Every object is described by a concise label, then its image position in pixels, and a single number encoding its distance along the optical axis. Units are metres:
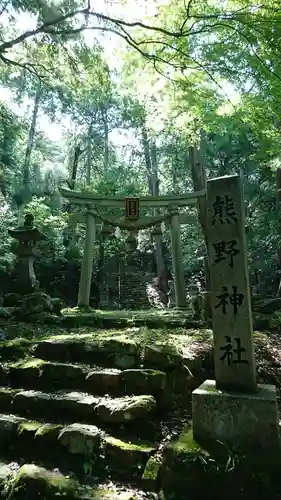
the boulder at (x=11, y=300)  7.77
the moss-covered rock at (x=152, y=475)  2.54
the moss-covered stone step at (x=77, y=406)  3.01
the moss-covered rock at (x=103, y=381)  3.50
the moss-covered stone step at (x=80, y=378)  3.43
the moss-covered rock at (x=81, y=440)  2.81
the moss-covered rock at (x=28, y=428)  3.05
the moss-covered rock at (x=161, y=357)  3.75
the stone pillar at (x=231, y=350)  2.66
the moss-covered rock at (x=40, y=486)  2.48
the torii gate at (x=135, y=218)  9.74
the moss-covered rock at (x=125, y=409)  2.98
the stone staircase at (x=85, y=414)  2.59
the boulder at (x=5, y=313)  6.89
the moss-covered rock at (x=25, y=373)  3.83
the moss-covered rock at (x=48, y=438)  2.94
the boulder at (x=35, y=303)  7.14
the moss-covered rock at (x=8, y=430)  3.10
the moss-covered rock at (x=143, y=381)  3.41
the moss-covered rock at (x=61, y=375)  3.73
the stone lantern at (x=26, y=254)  8.57
